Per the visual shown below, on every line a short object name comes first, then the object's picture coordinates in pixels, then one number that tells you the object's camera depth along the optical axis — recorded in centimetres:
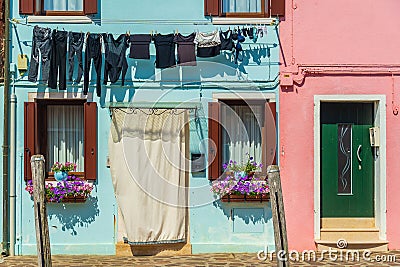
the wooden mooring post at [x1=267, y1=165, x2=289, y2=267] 957
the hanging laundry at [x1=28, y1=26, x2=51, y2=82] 1285
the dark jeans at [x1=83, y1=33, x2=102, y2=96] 1292
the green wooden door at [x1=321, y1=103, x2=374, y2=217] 1355
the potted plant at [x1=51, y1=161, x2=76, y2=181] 1298
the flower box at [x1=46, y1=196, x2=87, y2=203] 1299
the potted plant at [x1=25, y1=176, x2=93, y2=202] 1292
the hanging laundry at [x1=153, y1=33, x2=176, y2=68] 1299
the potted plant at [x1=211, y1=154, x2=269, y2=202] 1309
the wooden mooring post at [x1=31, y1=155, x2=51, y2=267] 980
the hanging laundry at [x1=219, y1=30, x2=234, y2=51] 1295
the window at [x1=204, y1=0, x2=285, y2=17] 1316
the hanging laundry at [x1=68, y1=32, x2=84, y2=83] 1289
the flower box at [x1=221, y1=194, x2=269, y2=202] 1315
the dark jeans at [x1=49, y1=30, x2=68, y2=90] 1286
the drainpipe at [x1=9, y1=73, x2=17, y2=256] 1305
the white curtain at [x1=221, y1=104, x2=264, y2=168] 1345
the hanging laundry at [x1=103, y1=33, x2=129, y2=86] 1296
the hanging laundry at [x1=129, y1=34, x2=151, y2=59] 1296
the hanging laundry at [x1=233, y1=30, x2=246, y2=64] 1298
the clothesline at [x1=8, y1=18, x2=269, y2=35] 1314
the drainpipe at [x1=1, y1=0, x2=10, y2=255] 1301
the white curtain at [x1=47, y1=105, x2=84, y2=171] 1342
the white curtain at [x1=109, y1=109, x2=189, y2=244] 1299
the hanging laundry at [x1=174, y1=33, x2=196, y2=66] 1299
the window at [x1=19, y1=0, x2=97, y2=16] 1304
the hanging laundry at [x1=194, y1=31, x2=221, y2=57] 1291
